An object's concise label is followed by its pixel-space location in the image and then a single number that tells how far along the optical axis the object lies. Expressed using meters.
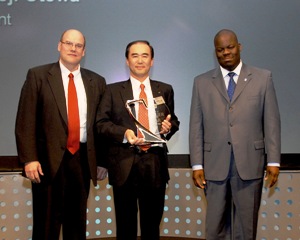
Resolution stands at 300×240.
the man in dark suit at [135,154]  2.81
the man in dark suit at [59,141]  2.78
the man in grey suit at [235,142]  2.74
